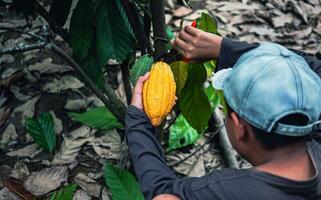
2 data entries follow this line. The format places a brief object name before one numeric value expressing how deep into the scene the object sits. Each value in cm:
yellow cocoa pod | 148
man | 122
